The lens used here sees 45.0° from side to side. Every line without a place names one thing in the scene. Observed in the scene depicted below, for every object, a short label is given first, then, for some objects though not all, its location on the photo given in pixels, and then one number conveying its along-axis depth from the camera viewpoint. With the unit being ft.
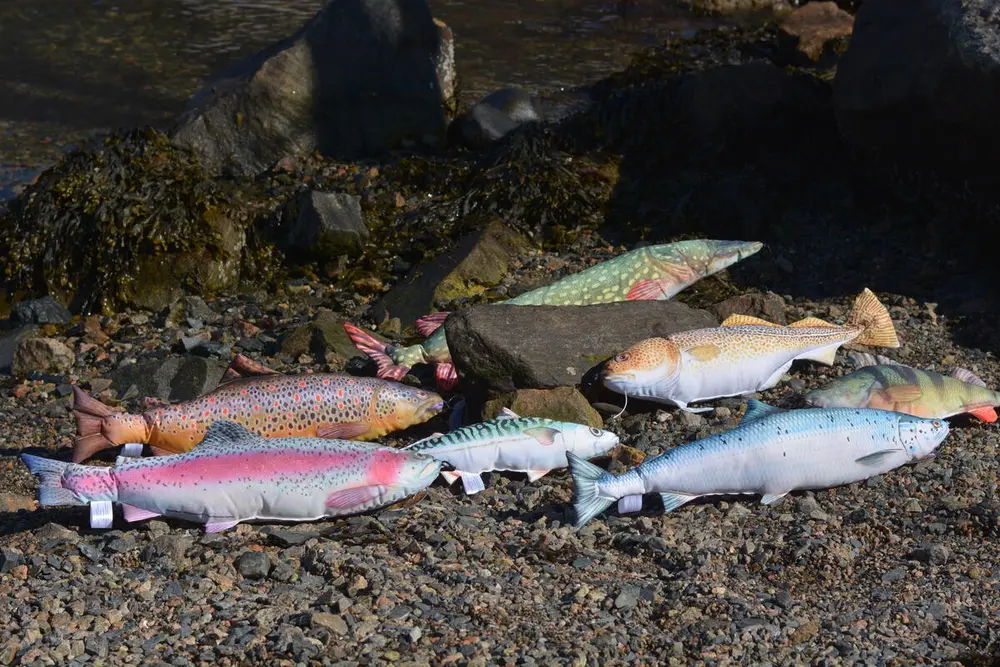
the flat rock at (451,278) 26.71
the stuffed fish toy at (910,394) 20.36
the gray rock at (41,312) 27.66
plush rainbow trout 17.17
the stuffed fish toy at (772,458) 17.84
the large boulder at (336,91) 37.11
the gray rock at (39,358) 24.50
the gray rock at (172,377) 22.84
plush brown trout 19.54
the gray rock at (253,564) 16.35
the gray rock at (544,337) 20.70
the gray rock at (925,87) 26.30
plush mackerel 18.93
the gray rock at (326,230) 30.01
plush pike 23.16
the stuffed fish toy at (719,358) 20.68
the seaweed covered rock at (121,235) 28.50
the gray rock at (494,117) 37.70
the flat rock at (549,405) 20.21
